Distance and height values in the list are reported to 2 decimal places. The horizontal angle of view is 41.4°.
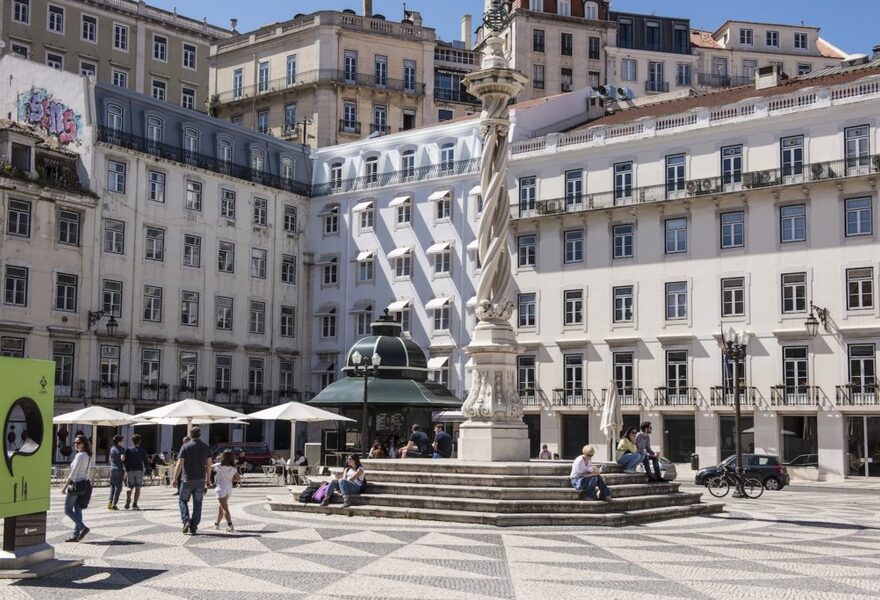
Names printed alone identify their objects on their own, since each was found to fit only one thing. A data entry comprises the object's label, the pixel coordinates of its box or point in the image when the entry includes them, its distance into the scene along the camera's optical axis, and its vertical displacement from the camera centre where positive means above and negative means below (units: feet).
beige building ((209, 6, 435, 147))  211.20 +61.53
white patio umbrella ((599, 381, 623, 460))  117.29 -0.69
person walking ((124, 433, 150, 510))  77.71 -4.15
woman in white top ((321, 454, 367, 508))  70.90 -4.45
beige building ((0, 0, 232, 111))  209.26 +68.49
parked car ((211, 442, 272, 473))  141.55 -5.60
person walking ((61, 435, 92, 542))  55.36 -3.90
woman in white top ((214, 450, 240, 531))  59.93 -3.65
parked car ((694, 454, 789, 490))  113.09 -6.15
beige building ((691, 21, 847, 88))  268.62 +82.49
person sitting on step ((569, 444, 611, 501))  68.49 -4.22
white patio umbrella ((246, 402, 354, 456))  117.50 -0.71
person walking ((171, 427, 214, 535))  58.34 -3.44
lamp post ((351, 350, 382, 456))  104.83 +3.58
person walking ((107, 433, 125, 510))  75.51 -4.11
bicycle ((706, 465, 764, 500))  94.94 -6.66
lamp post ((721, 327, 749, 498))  97.09 +4.88
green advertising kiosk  44.04 -2.23
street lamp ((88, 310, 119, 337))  153.99 +11.44
